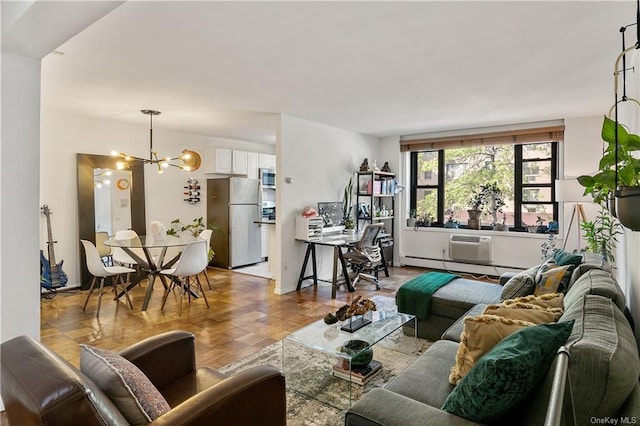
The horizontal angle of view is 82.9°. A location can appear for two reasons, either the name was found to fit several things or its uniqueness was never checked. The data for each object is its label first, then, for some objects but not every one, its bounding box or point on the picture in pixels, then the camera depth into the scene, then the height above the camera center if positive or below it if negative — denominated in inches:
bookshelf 241.9 +2.6
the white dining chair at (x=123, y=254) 188.2 -25.5
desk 189.9 -25.5
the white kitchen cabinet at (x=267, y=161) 290.1 +37.1
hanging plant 50.3 +4.8
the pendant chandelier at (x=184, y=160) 182.9 +23.5
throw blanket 126.8 -31.8
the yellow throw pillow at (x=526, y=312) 68.6 -20.7
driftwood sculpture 104.0 -30.1
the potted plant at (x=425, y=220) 259.1 -9.7
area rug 85.1 -48.1
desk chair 198.1 -26.2
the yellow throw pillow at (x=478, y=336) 62.1 -22.6
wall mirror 202.1 +4.8
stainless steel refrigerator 255.8 -8.8
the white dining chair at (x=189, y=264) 160.6 -26.3
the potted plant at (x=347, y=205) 233.0 +1.0
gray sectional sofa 42.9 -23.0
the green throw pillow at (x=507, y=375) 47.6 -22.5
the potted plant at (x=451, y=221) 247.0 -10.1
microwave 286.8 +23.1
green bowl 92.5 -36.9
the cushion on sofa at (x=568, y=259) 111.6 -16.7
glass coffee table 92.7 -44.1
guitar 180.7 -32.3
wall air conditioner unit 226.2 -26.7
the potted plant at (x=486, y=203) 234.1 +2.3
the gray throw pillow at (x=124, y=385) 46.2 -23.5
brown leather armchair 39.1 -27.0
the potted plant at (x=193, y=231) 196.1 -13.7
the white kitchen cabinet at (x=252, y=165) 279.6 +32.6
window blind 207.0 +42.3
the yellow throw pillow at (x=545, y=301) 78.2 -20.8
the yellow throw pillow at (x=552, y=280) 101.2 -20.9
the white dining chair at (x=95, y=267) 158.4 -26.6
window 220.5 +18.3
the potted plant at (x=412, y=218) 260.4 -8.3
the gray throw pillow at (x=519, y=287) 105.6 -23.7
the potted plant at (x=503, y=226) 229.3 -12.3
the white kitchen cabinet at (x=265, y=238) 283.1 -24.9
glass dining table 163.0 -17.9
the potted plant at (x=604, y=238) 139.1 -13.0
